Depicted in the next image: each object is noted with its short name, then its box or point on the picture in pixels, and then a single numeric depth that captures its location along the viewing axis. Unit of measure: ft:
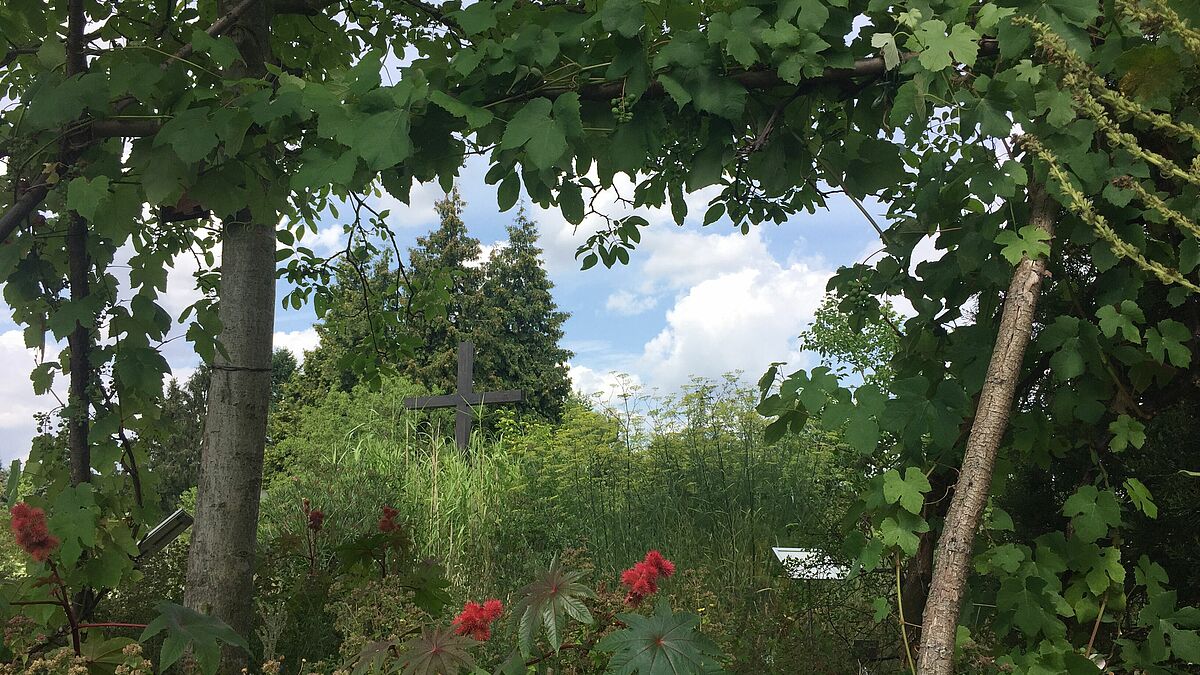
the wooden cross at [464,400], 33.06
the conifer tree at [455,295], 54.85
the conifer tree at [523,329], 57.82
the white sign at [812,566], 13.25
